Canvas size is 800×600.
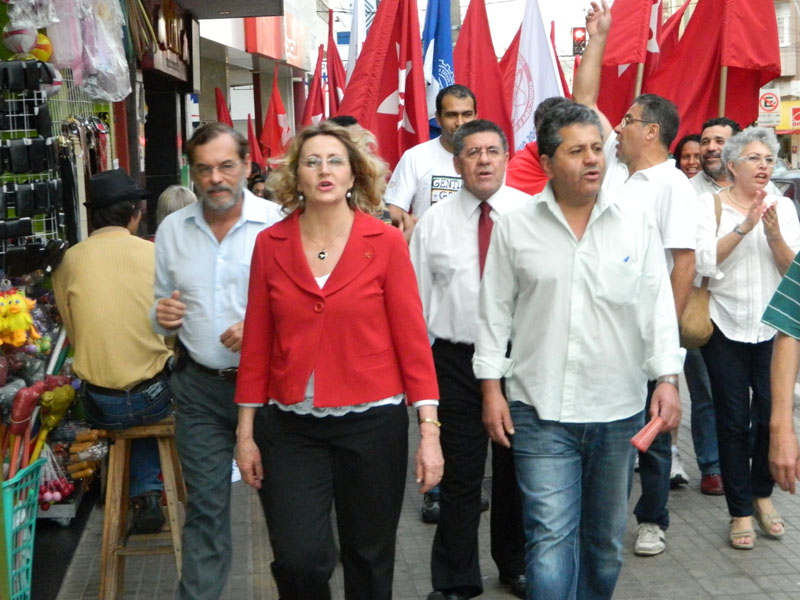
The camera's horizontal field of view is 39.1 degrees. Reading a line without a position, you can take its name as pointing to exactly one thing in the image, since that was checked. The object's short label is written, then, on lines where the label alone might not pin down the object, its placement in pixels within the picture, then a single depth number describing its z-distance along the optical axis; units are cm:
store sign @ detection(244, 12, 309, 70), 2080
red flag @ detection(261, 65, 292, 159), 1591
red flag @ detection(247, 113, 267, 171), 1617
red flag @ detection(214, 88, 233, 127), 1517
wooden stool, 500
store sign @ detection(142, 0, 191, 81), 1078
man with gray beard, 433
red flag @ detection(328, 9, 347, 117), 1184
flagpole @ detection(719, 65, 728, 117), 793
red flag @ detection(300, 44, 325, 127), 1387
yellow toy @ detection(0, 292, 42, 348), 454
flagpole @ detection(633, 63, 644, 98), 765
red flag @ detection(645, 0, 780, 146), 807
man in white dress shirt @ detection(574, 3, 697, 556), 522
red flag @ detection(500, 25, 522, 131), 945
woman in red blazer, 365
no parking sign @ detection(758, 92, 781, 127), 2916
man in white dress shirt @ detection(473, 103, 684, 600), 389
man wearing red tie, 490
